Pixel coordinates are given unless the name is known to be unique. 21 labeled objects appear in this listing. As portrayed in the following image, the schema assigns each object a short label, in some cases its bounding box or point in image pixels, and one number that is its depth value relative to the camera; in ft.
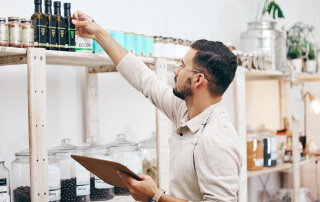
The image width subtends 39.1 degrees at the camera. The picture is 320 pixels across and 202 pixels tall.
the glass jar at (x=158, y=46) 7.89
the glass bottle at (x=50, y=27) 6.09
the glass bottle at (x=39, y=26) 5.96
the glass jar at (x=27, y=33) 5.84
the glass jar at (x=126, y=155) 7.36
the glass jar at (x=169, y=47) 8.02
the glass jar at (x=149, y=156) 8.04
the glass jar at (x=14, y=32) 5.75
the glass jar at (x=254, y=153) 10.47
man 5.19
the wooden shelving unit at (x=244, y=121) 9.68
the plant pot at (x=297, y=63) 11.81
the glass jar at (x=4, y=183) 5.92
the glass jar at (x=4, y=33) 5.63
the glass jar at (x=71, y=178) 6.70
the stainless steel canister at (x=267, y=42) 10.96
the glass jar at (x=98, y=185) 7.04
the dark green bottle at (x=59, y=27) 6.18
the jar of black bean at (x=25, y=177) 6.29
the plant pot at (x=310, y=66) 12.09
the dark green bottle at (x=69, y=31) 6.30
